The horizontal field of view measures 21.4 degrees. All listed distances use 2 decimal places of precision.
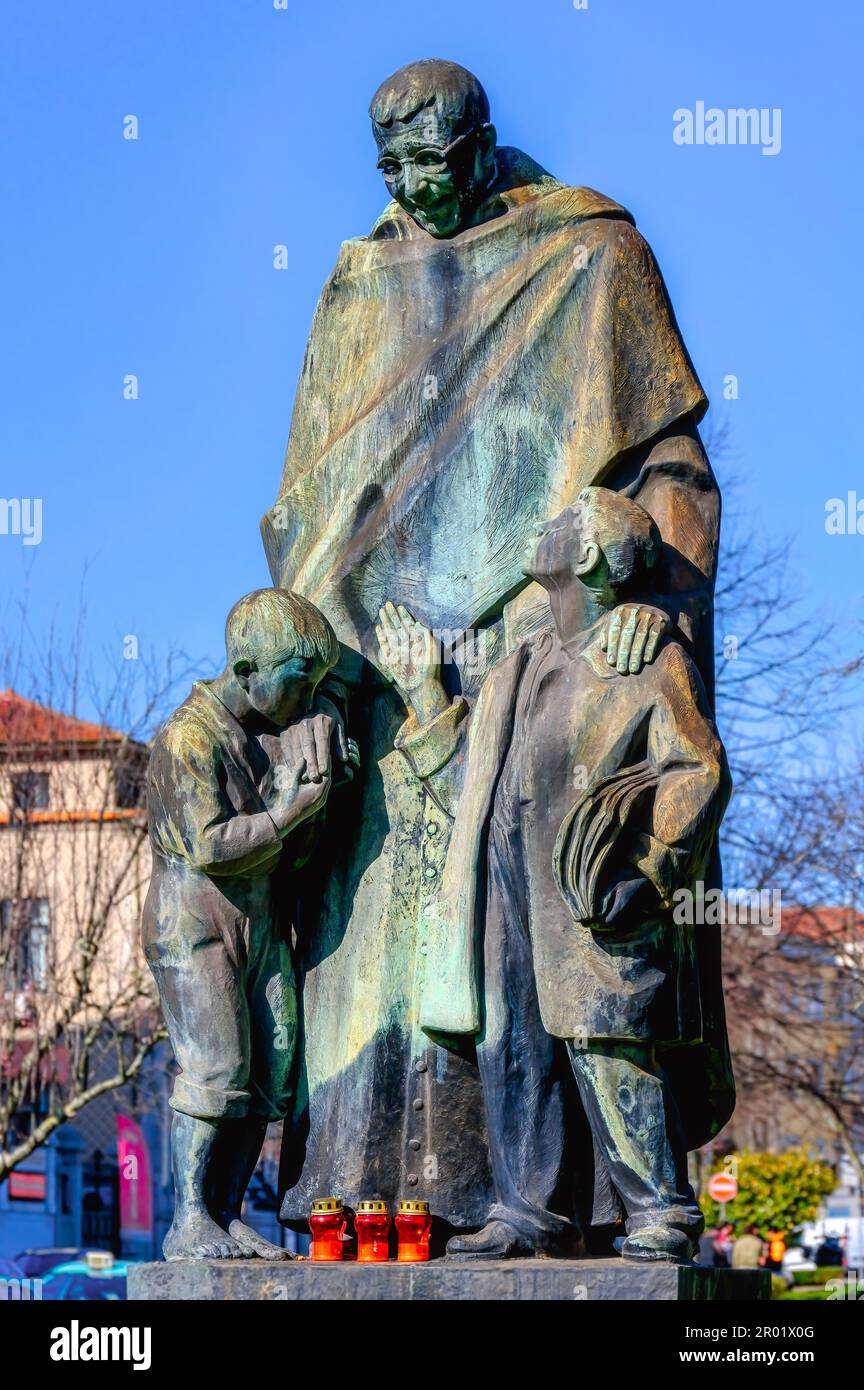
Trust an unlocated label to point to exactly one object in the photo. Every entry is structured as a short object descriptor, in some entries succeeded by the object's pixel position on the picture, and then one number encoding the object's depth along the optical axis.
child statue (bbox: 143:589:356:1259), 6.13
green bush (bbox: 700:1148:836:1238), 35.66
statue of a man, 6.32
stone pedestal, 5.58
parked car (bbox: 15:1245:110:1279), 28.39
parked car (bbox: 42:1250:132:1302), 22.94
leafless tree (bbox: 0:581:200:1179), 24.78
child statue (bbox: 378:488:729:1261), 5.75
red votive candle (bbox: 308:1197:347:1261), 6.04
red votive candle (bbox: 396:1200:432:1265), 5.94
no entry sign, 29.16
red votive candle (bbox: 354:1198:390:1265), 5.98
